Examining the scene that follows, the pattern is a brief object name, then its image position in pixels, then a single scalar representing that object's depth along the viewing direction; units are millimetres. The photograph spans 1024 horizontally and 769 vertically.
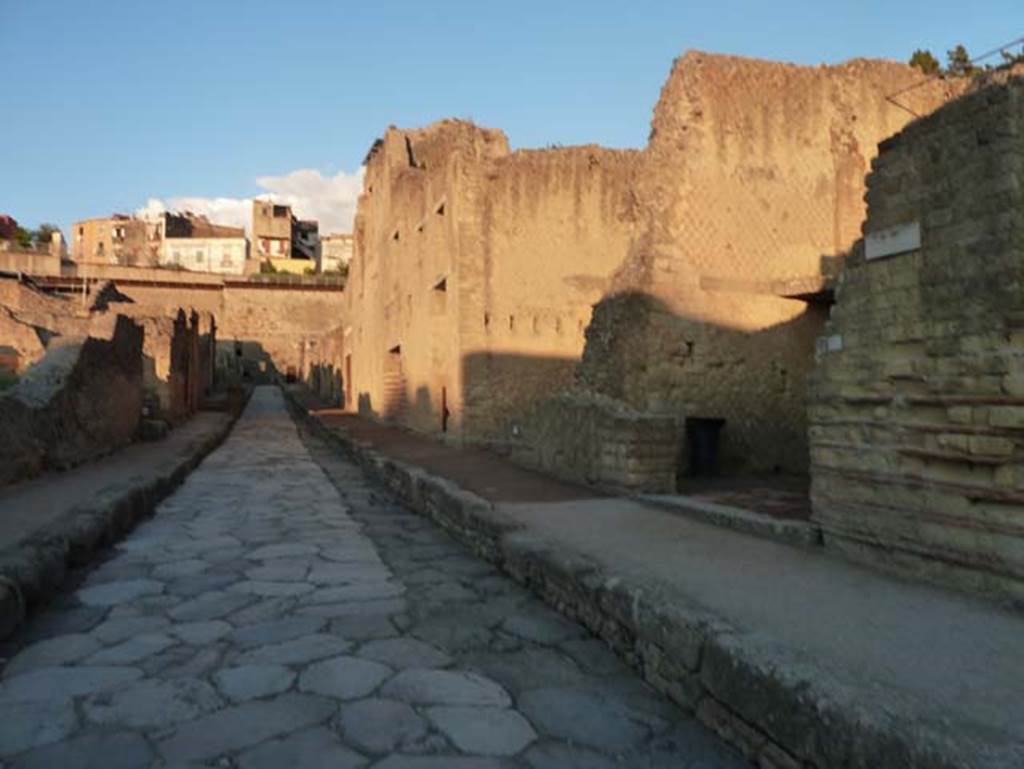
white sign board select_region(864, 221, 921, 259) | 4285
